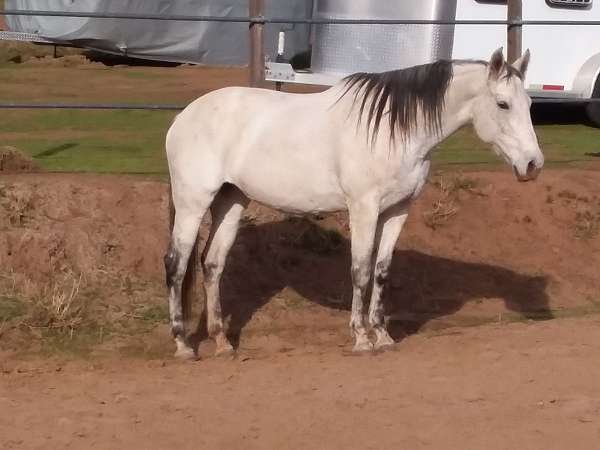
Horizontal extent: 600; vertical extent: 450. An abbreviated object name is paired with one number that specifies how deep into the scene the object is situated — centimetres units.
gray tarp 1988
